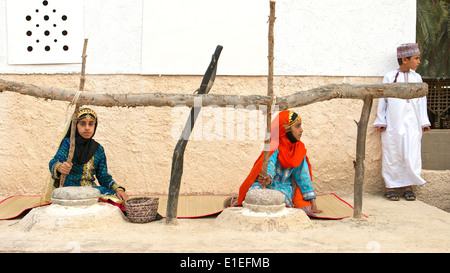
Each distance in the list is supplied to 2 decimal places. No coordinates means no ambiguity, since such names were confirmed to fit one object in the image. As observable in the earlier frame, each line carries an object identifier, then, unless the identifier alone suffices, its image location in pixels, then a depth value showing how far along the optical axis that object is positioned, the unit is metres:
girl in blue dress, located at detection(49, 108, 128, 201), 4.15
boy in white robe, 5.26
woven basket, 3.82
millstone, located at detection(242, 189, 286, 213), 3.69
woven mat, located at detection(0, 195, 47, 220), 4.31
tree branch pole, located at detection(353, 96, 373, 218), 4.03
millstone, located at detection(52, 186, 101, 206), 3.64
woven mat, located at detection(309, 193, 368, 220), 4.34
